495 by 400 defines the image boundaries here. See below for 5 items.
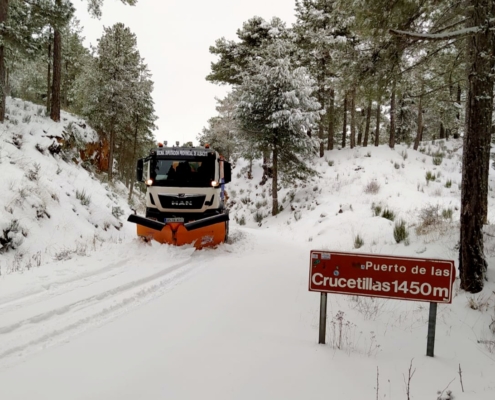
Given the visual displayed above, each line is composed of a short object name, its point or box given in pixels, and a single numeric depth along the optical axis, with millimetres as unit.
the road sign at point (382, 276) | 3484
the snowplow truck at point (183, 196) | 8742
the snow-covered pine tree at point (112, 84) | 21953
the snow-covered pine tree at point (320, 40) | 20078
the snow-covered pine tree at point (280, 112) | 17516
